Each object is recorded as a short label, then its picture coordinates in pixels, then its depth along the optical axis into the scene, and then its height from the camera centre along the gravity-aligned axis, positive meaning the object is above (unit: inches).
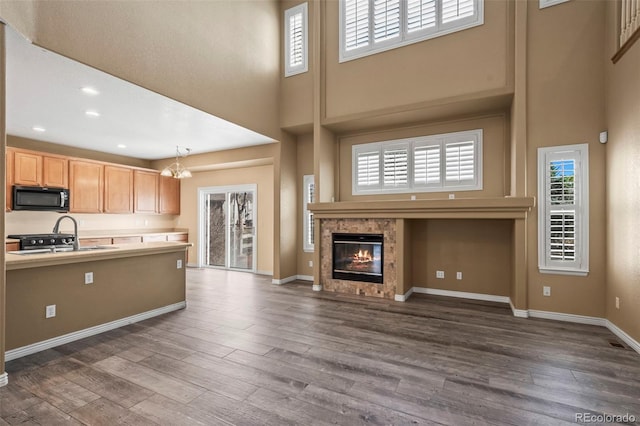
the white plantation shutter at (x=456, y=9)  175.6 +118.3
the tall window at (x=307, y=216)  249.8 -3.3
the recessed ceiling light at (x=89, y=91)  140.1 +56.6
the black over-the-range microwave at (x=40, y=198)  205.9 +9.3
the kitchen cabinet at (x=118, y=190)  264.7 +19.7
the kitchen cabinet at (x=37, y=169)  207.7 +30.8
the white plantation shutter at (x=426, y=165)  203.4 +32.0
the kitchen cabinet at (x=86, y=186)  241.0 +20.7
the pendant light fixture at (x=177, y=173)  203.6 +26.7
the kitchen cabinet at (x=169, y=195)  311.9 +17.3
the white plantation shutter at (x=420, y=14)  185.9 +122.0
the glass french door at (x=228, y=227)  289.9 -15.2
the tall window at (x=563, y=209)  147.7 +1.6
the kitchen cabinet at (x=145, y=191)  286.8 +19.8
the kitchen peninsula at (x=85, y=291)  113.0 -35.2
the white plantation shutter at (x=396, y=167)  213.5 +32.1
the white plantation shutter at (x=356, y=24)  207.8 +129.7
